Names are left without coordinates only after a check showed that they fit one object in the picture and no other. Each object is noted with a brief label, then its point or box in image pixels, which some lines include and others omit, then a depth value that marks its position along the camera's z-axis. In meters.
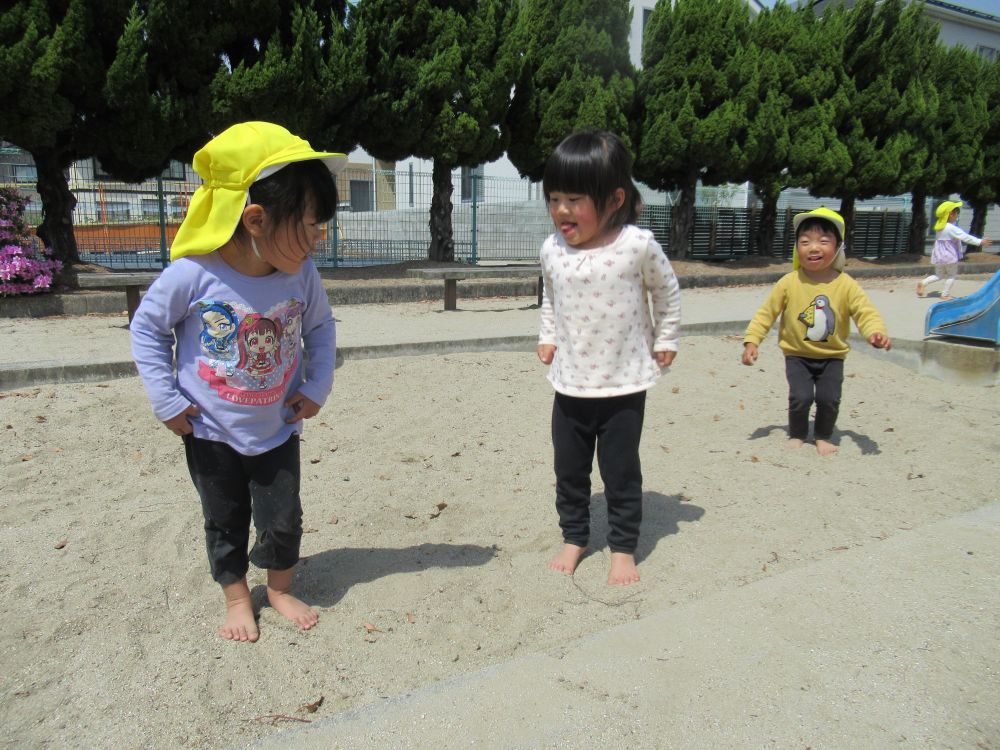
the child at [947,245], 11.40
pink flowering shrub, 8.74
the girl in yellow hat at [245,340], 2.17
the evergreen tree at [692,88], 15.52
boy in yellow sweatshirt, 4.36
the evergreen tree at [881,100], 17.89
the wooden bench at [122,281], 7.65
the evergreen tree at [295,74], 10.57
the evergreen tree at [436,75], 12.09
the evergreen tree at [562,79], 14.06
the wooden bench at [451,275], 9.91
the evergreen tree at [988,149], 20.67
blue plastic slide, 6.31
